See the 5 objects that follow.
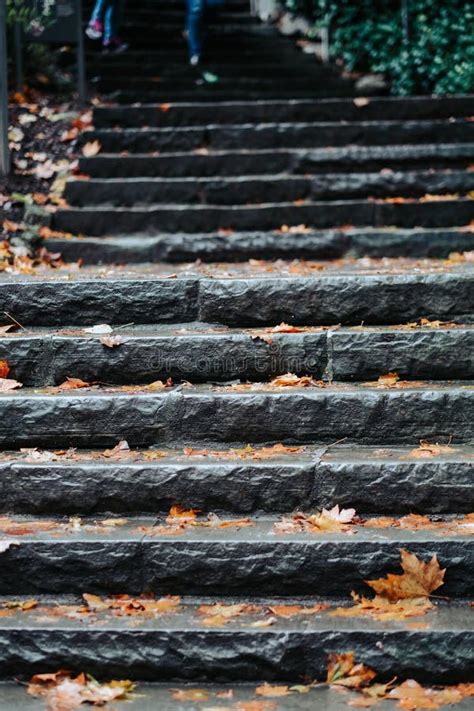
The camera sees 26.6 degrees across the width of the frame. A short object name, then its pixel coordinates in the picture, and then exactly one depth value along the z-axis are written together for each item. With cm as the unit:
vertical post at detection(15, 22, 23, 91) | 793
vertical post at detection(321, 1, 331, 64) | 936
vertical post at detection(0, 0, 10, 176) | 627
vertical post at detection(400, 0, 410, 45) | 901
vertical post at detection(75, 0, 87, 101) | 784
